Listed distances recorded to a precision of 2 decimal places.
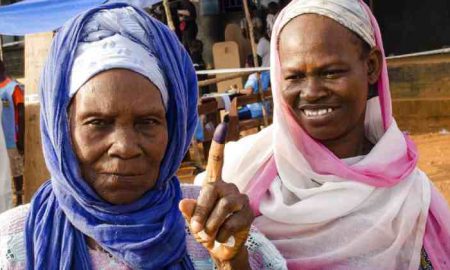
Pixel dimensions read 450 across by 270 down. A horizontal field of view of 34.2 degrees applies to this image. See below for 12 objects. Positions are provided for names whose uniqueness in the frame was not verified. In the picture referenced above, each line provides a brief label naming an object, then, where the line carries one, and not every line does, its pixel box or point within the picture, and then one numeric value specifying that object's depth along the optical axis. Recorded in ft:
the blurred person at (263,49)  40.27
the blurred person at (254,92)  32.14
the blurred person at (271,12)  43.04
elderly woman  6.05
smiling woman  8.12
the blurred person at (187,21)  45.03
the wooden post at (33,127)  18.84
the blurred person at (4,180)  22.39
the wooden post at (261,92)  32.17
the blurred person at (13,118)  27.43
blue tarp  25.46
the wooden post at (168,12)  29.40
